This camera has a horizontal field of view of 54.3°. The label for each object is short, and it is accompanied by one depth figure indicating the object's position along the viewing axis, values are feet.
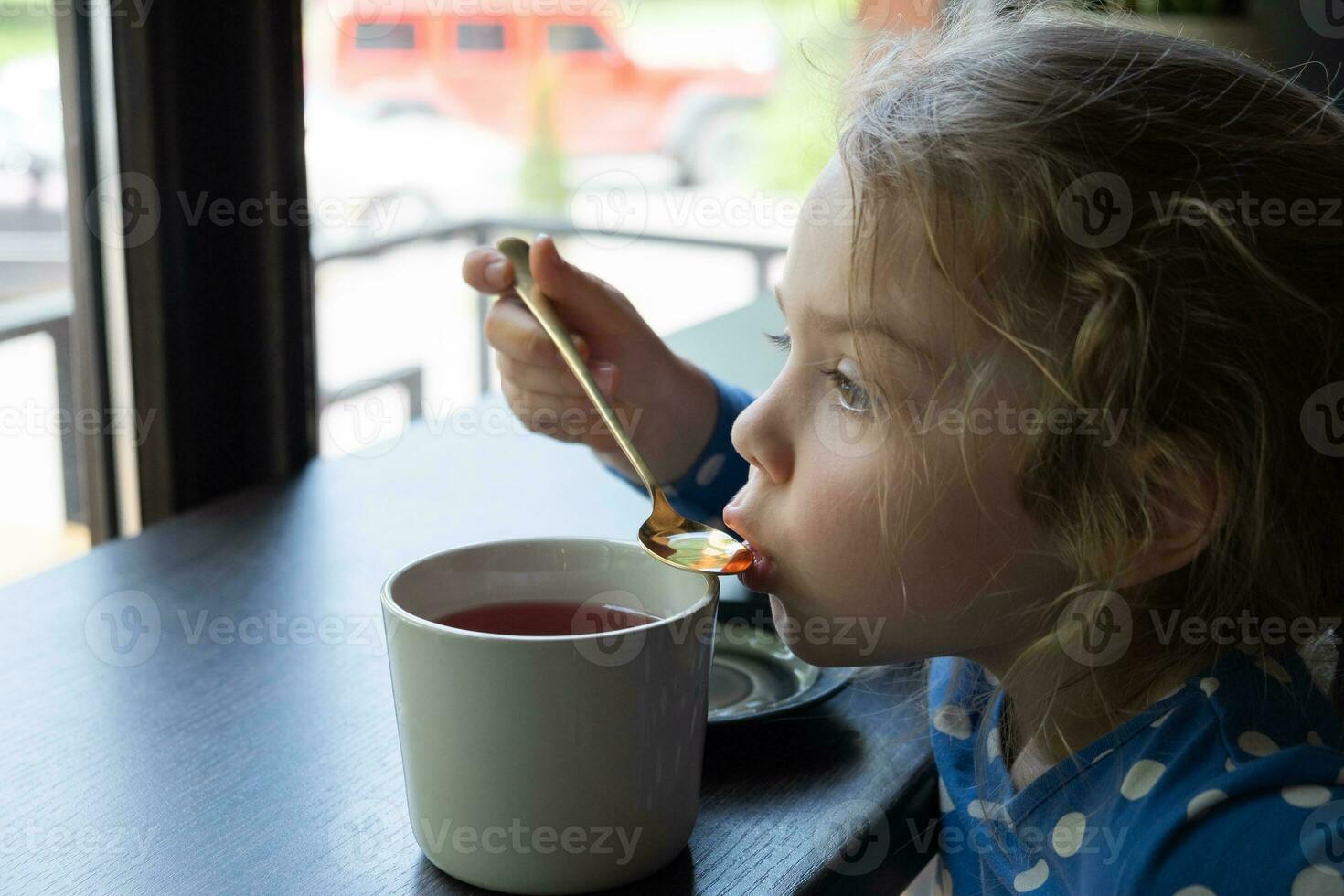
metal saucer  2.32
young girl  1.85
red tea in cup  2.03
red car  16.33
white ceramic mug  1.69
